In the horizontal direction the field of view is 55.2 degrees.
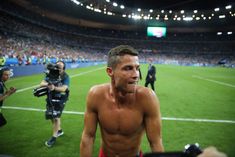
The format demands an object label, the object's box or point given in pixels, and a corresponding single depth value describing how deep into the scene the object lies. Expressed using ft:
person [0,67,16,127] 15.58
